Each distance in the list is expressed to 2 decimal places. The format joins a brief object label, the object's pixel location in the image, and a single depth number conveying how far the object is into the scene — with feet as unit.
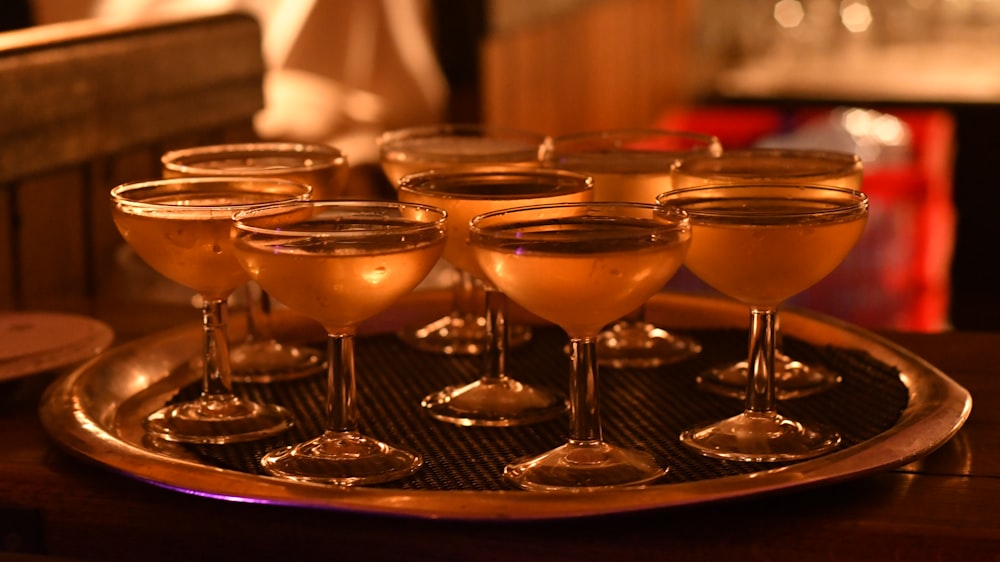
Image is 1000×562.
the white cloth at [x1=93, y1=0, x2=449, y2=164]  12.48
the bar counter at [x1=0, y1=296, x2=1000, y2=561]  3.09
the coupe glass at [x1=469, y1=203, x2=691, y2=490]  3.17
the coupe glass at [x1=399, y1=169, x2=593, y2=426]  3.60
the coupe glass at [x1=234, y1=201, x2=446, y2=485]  3.21
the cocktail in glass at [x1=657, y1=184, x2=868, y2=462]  3.33
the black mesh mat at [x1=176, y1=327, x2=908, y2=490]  3.37
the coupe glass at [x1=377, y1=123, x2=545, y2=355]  4.03
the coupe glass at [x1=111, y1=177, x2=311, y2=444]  3.45
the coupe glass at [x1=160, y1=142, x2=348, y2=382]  3.91
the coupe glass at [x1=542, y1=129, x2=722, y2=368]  3.99
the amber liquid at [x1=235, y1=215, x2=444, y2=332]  3.19
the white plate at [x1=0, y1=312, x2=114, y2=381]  3.77
